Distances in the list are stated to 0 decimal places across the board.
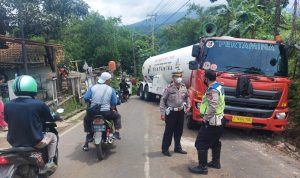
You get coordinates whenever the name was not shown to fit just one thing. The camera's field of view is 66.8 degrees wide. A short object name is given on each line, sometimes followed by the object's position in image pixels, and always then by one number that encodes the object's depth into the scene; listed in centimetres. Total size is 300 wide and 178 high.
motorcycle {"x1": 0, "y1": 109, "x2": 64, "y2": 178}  289
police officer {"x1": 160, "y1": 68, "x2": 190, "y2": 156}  484
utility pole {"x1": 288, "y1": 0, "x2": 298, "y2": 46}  772
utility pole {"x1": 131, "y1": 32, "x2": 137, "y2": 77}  2945
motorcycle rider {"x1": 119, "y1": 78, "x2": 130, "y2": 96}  1468
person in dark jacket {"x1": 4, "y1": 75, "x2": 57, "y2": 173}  319
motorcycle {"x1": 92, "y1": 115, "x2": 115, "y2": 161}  449
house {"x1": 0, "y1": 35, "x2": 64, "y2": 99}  1241
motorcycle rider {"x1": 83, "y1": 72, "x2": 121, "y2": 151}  478
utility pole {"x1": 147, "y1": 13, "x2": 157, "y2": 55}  3224
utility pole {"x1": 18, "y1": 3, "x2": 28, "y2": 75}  1011
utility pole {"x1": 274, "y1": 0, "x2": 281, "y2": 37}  867
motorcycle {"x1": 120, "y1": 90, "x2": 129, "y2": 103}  1427
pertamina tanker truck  594
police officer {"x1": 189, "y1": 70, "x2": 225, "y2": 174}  405
